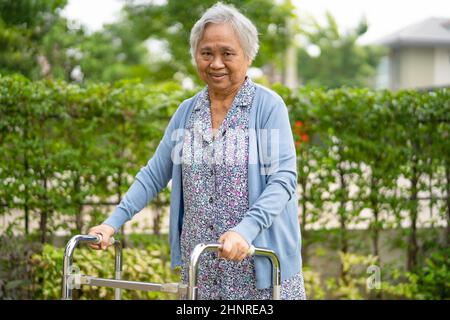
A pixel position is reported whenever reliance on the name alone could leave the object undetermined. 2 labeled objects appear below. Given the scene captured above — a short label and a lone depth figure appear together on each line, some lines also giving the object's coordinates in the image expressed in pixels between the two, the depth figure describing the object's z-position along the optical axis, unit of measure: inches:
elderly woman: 176.1
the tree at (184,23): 920.4
